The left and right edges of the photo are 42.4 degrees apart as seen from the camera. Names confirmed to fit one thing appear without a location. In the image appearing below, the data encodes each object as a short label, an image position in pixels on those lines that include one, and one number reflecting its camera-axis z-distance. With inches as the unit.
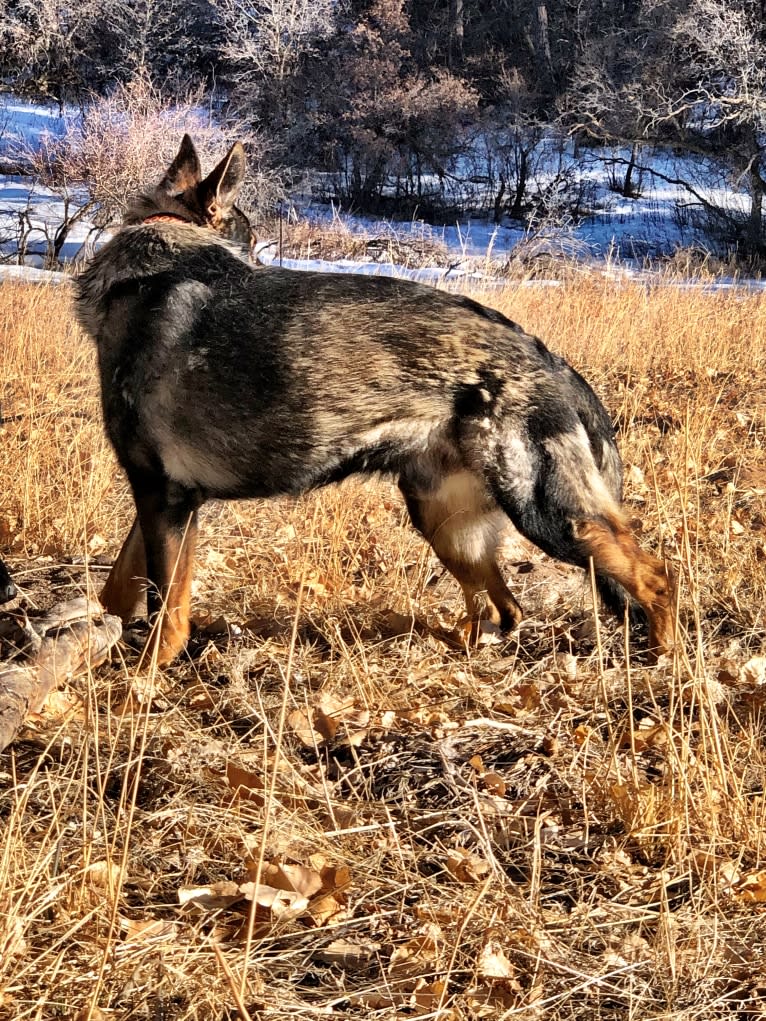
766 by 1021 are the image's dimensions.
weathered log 107.1
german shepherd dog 129.8
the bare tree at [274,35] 1157.1
